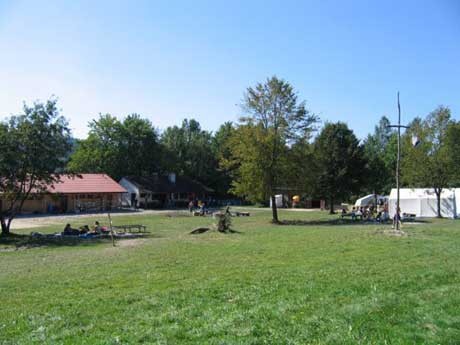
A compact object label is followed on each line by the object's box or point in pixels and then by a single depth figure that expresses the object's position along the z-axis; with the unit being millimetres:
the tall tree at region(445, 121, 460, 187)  45000
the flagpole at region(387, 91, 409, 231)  24766
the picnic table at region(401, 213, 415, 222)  38681
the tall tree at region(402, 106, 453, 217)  45250
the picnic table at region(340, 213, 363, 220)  43581
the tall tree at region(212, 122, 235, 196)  89969
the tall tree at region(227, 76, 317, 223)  41406
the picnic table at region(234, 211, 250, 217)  52347
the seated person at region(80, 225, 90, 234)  29641
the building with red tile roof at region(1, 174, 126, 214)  60875
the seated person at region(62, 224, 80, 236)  29484
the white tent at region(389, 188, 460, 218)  45562
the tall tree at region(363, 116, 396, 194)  70875
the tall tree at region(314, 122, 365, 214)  54938
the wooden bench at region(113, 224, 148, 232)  31075
